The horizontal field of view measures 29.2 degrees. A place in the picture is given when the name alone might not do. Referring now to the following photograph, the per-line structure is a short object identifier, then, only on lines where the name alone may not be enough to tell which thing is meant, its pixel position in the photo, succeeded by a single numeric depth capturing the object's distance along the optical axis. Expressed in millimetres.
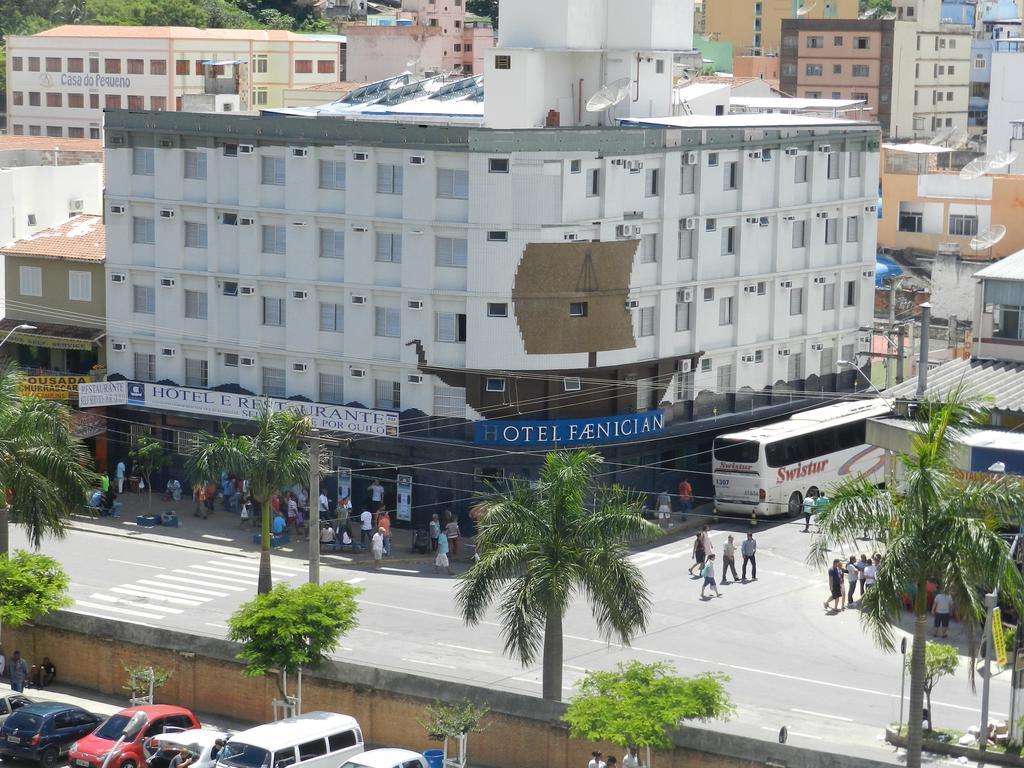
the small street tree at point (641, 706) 39094
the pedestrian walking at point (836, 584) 57250
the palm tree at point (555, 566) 42875
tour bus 67312
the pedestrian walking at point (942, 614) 52938
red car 42812
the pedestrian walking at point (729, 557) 60328
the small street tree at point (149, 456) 71000
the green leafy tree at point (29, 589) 48625
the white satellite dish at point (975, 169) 91375
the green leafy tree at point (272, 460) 55938
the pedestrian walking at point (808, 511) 66875
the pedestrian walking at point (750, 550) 60188
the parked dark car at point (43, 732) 43938
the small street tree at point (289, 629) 44531
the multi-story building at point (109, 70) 152750
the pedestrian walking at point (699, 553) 60762
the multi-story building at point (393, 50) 163125
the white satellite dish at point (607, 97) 71500
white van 41000
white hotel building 66250
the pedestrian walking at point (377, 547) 63312
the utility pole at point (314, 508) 53000
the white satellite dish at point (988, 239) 83188
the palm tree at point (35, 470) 51594
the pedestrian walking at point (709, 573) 58781
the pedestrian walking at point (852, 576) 57188
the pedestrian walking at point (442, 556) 62406
